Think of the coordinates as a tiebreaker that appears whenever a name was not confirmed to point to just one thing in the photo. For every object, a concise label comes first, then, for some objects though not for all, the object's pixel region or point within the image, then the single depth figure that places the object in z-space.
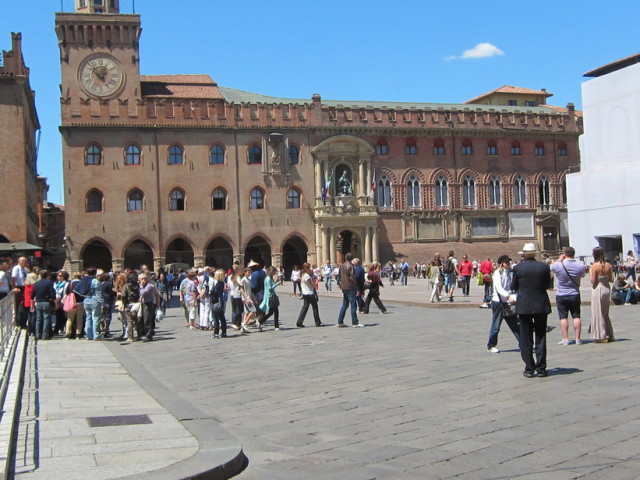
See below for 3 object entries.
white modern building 42.66
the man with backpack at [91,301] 17.30
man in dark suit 9.98
